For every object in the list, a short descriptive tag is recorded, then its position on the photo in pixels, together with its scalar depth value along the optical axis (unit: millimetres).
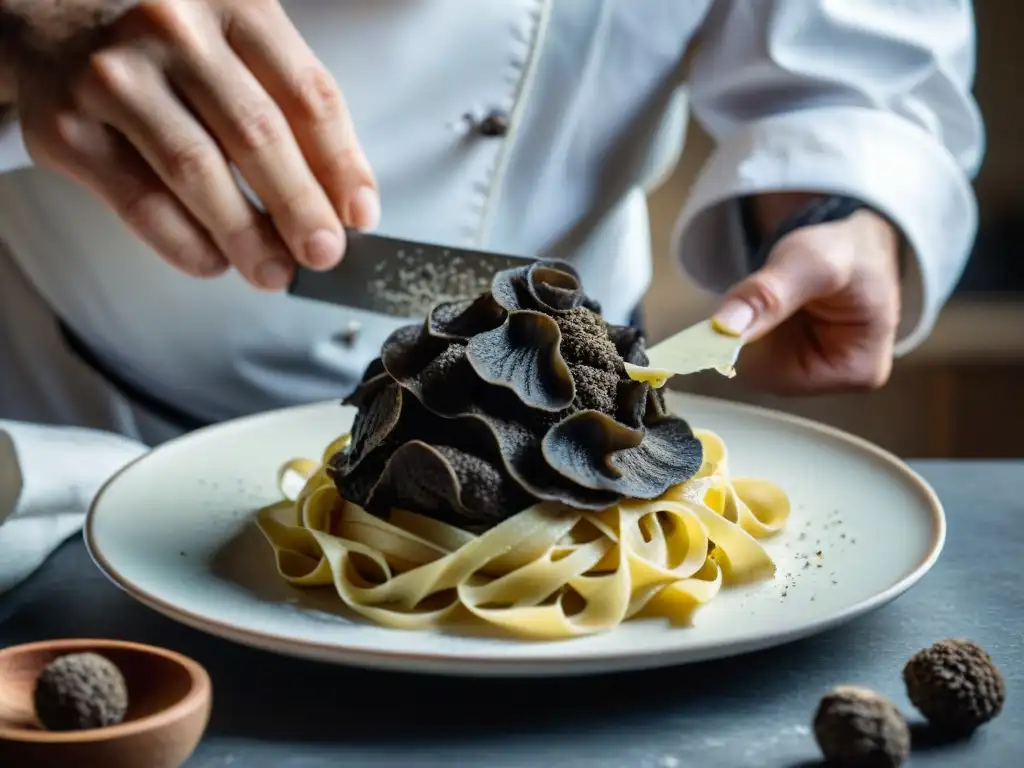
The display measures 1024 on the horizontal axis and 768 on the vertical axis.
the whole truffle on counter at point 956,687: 800
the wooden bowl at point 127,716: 699
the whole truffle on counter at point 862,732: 738
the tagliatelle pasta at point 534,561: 940
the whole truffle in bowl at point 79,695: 727
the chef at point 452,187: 1213
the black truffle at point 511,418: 980
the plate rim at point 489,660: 798
